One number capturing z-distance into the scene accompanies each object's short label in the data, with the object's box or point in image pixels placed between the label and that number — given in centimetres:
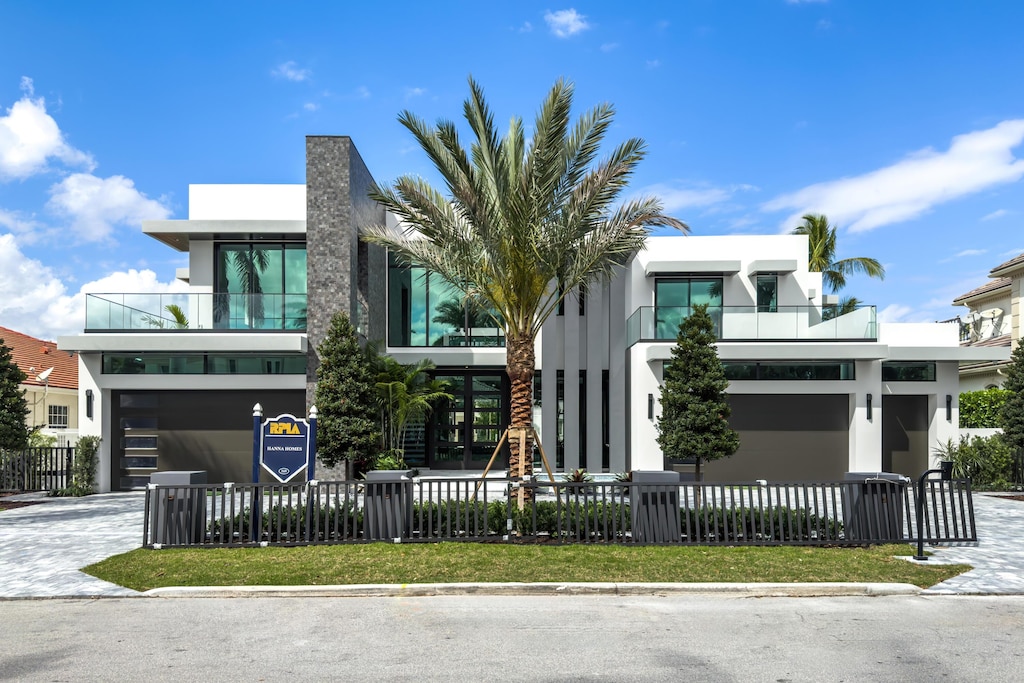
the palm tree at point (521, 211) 1321
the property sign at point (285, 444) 1284
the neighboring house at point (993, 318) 3222
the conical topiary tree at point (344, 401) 1838
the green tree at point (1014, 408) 2027
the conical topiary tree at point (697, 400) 1858
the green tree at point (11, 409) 1742
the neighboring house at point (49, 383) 3331
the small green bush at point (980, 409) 2606
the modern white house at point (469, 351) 2031
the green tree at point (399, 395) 2023
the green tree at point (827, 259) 3684
